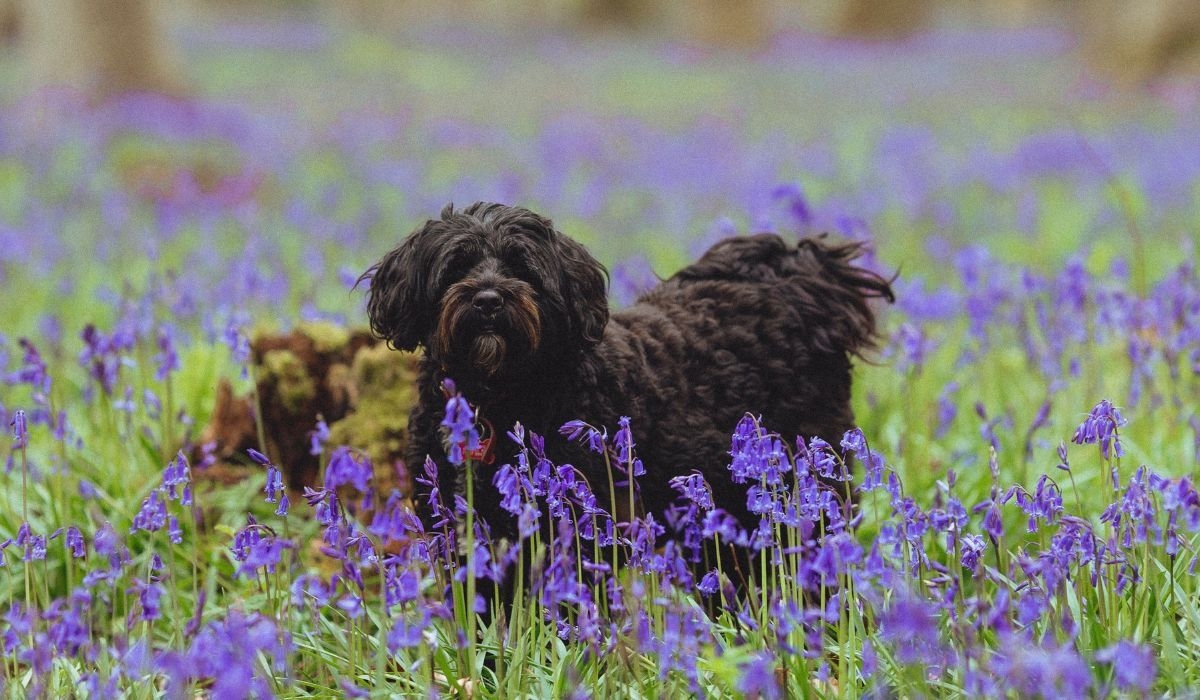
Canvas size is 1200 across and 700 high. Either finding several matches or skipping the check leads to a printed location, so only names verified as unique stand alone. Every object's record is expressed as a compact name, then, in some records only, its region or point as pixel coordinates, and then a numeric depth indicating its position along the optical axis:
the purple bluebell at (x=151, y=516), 6.12
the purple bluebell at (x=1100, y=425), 5.59
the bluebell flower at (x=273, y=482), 5.53
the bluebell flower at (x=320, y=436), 7.37
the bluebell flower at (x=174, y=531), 5.99
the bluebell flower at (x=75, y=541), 5.89
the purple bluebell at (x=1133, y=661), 3.91
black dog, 6.48
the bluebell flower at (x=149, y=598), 5.26
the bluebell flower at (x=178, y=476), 5.98
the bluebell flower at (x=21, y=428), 6.27
